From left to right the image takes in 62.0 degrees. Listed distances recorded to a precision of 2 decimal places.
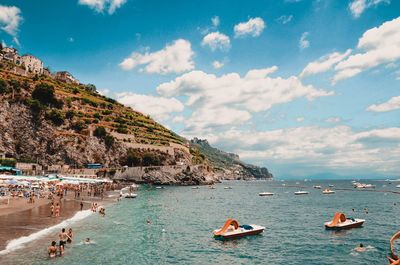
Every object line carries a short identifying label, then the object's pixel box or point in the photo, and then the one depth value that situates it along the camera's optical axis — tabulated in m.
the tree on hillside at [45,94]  142.88
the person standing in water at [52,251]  25.72
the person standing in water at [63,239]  27.19
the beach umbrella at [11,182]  56.15
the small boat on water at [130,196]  85.12
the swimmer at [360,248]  32.16
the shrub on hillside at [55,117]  137.50
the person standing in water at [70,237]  31.10
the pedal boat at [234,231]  36.12
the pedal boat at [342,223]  43.28
